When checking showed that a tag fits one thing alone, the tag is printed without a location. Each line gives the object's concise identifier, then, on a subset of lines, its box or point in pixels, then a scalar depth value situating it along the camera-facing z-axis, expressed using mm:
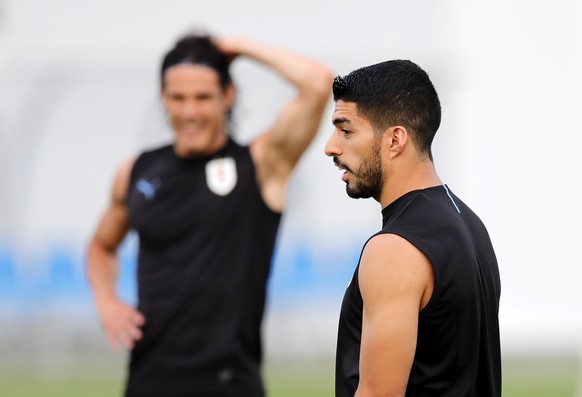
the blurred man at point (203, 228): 11875
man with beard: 7152
